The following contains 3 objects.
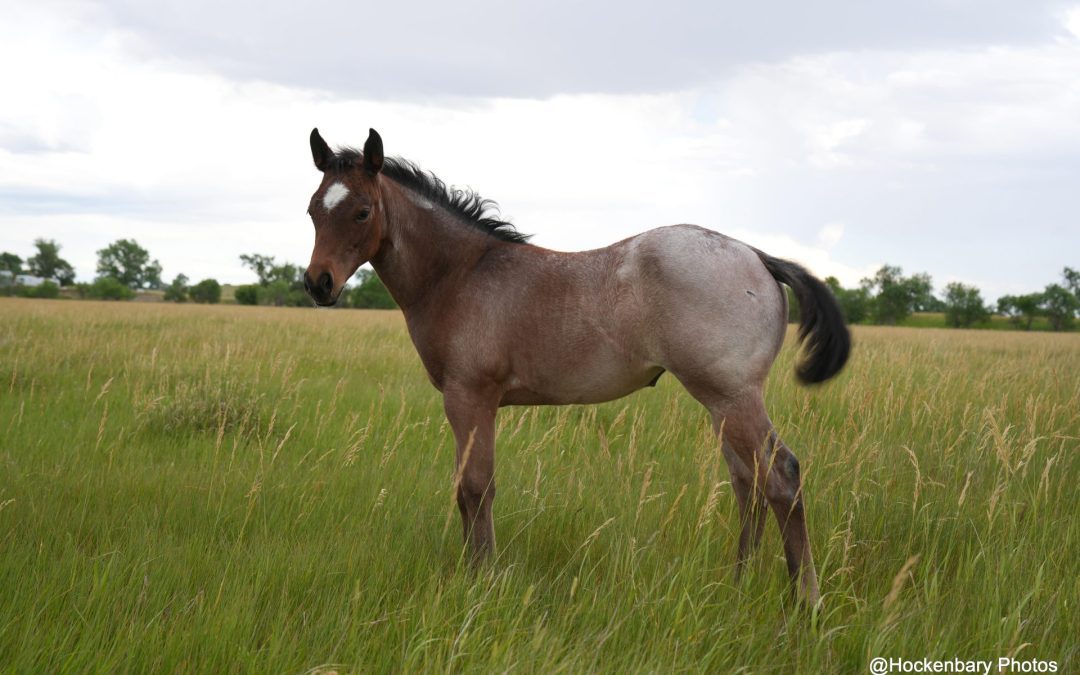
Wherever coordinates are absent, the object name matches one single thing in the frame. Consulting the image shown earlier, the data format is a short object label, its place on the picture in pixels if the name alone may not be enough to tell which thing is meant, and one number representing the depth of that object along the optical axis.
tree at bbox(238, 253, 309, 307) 71.38
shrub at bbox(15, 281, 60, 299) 72.39
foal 3.24
